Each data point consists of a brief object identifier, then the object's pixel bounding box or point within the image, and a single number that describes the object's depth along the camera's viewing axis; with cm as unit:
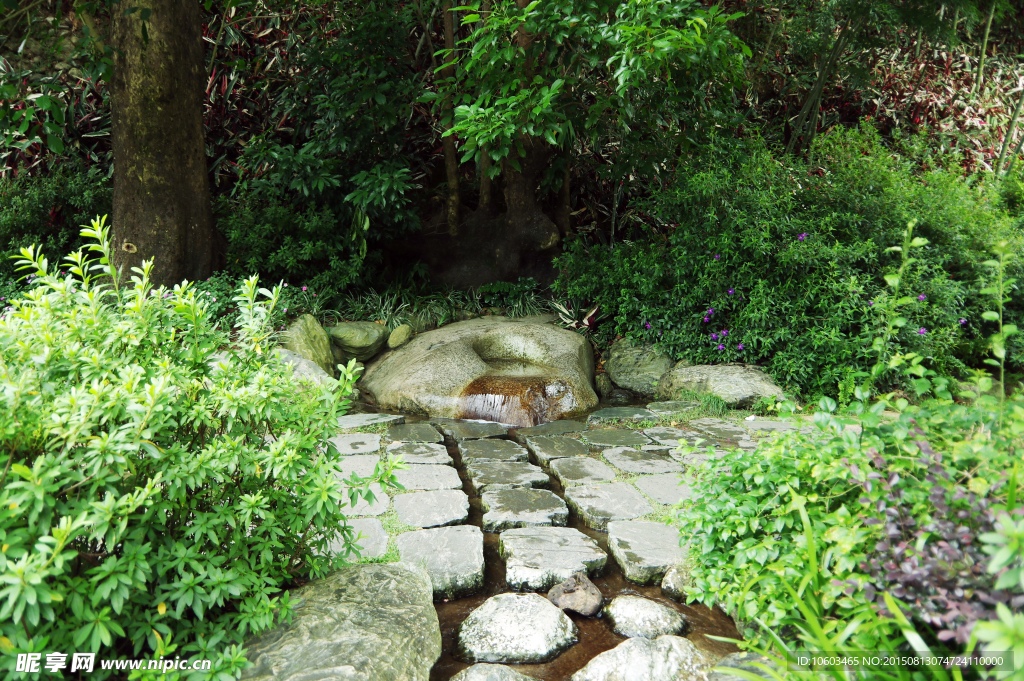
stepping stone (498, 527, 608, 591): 222
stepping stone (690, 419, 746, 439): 385
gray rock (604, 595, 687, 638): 197
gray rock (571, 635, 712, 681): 167
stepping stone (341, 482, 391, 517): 270
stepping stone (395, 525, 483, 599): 219
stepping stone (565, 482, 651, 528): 275
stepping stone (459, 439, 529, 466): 363
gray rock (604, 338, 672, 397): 537
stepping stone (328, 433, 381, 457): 355
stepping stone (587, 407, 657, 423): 438
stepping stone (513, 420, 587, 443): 415
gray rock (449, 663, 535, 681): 168
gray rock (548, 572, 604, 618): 208
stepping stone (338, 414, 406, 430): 414
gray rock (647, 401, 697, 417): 448
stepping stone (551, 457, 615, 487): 320
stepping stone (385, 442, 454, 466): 346
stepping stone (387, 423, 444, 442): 387
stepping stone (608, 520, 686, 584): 228
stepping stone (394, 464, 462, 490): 307
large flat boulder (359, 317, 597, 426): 478
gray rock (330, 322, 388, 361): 576
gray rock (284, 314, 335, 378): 518
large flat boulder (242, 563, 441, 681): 157
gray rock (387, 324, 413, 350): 591
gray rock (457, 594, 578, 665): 186
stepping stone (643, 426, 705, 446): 383
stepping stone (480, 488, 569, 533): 269
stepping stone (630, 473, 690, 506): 296
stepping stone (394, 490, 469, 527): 267
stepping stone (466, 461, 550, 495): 316
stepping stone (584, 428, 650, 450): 381
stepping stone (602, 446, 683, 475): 335
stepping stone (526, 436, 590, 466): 361
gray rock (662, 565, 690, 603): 216
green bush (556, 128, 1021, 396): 473
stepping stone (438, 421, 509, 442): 414
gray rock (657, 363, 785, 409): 453
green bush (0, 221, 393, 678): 135
